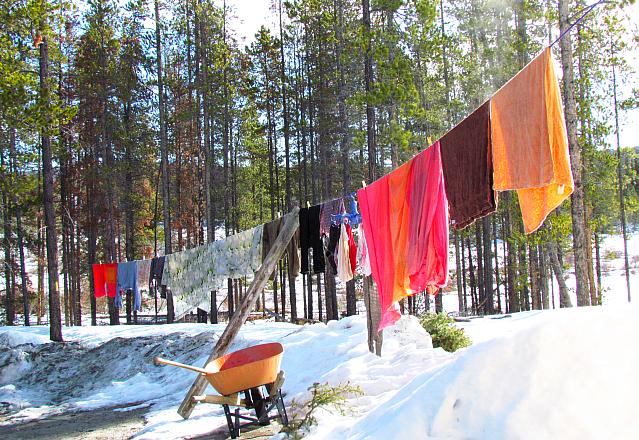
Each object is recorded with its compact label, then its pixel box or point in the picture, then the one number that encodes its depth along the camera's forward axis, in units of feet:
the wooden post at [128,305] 74.64
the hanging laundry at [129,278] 46.56
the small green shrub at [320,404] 18.45
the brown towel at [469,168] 13.93
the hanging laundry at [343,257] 24.32
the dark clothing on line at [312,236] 25.95
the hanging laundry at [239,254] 31.60
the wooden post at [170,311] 66.01
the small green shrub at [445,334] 27.68
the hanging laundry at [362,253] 23.17
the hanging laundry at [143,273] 45.02
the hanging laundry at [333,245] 24.98
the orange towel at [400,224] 17.97
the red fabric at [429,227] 15.87
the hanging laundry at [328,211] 24.48
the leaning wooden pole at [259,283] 26.40
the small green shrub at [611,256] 68.98
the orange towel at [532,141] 12.14
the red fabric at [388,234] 18.13
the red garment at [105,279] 49.37
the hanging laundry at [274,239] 27.84
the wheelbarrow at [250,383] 19.95
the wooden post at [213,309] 64.28
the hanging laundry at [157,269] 42.93
